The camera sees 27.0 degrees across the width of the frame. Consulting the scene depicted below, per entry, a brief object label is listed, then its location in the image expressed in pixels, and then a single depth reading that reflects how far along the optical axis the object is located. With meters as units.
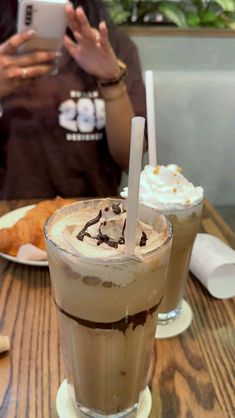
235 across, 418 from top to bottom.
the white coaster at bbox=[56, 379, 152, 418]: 0.62
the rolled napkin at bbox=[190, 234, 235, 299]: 0.85
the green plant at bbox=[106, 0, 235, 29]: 1.56
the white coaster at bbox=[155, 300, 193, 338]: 0.76
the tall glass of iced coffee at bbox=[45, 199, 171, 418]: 0.53
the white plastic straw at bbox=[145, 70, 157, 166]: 0.79
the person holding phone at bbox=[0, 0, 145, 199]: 1.38
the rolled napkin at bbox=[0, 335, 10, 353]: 0.70
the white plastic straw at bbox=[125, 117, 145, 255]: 0.49
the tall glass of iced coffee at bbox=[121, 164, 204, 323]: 0.72
